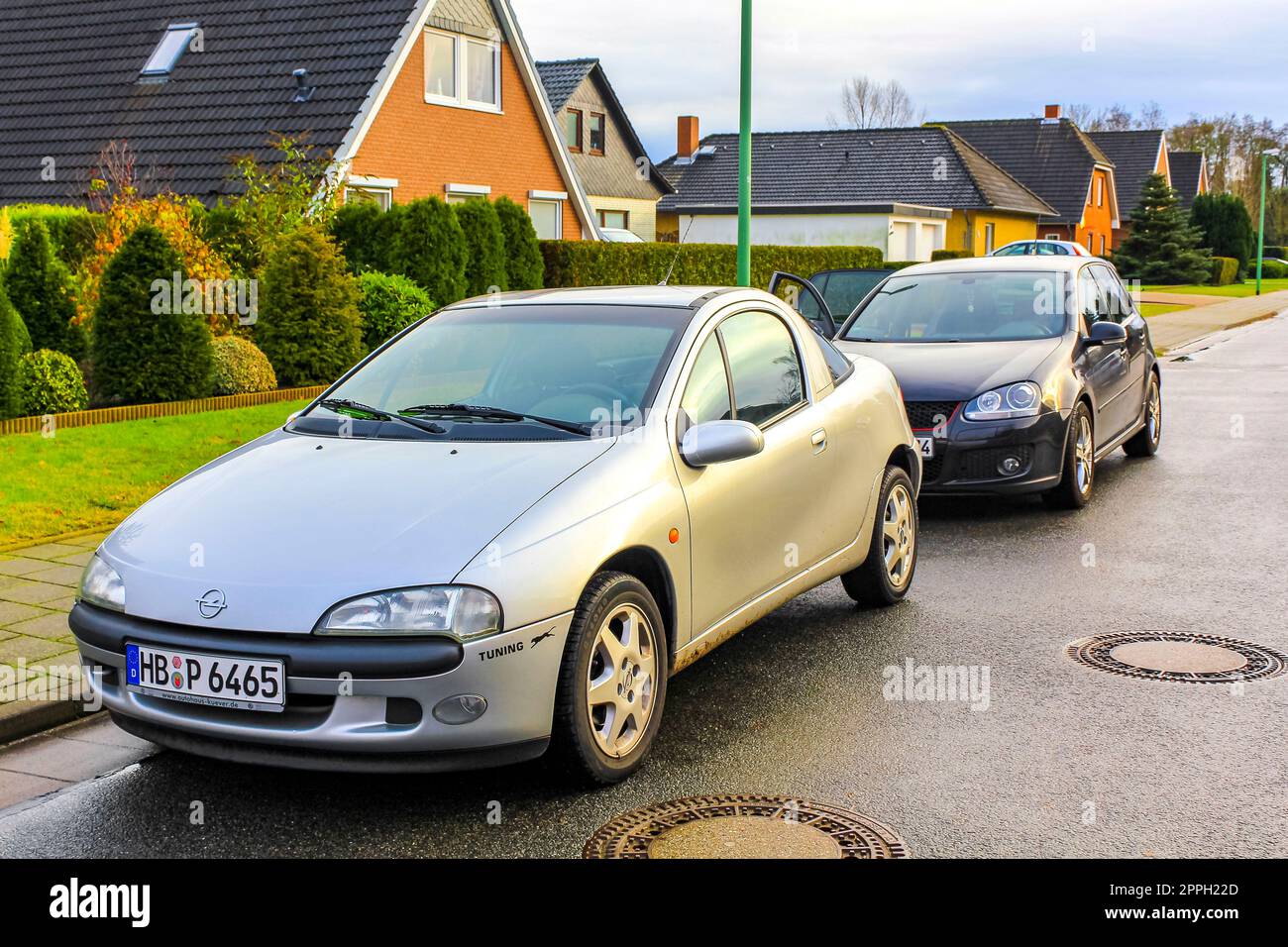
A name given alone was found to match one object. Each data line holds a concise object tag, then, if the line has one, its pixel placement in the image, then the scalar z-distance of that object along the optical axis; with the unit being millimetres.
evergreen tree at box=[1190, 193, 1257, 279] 77438
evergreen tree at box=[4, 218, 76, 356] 13797
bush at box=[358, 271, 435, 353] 16672
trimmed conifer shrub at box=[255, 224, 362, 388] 15016
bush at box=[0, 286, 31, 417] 11523
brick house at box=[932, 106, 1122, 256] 68000
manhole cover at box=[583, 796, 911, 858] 4195
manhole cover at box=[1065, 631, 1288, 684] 6004
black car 9453
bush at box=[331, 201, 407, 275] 18719
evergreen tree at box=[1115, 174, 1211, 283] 65750
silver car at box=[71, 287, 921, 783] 4215
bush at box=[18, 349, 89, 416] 12164
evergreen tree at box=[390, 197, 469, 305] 18469
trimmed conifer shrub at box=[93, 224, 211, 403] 13031
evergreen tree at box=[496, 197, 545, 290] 20453
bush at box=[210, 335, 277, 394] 14047
